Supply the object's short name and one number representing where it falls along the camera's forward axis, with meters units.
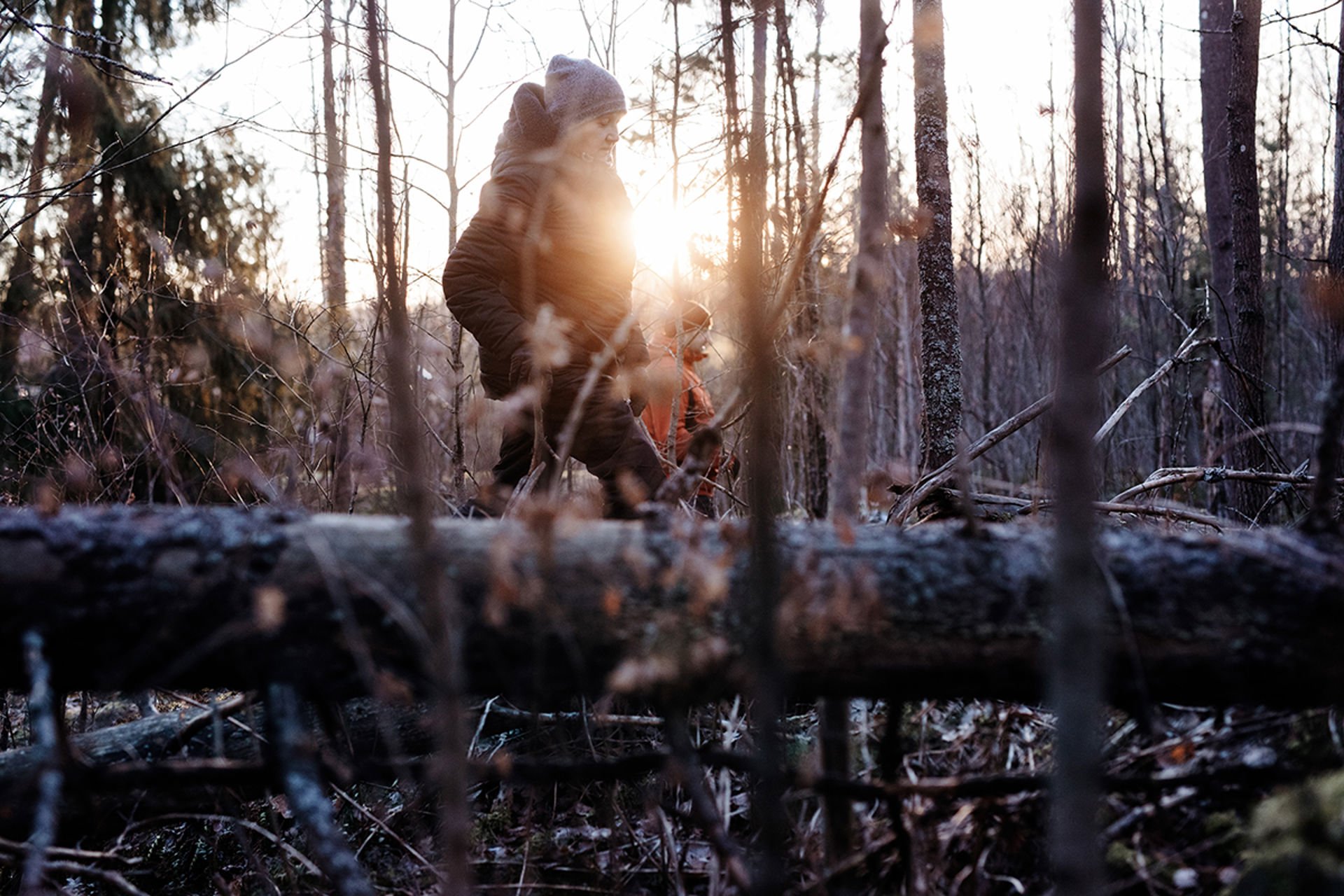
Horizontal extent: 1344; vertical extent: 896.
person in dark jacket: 3.19
